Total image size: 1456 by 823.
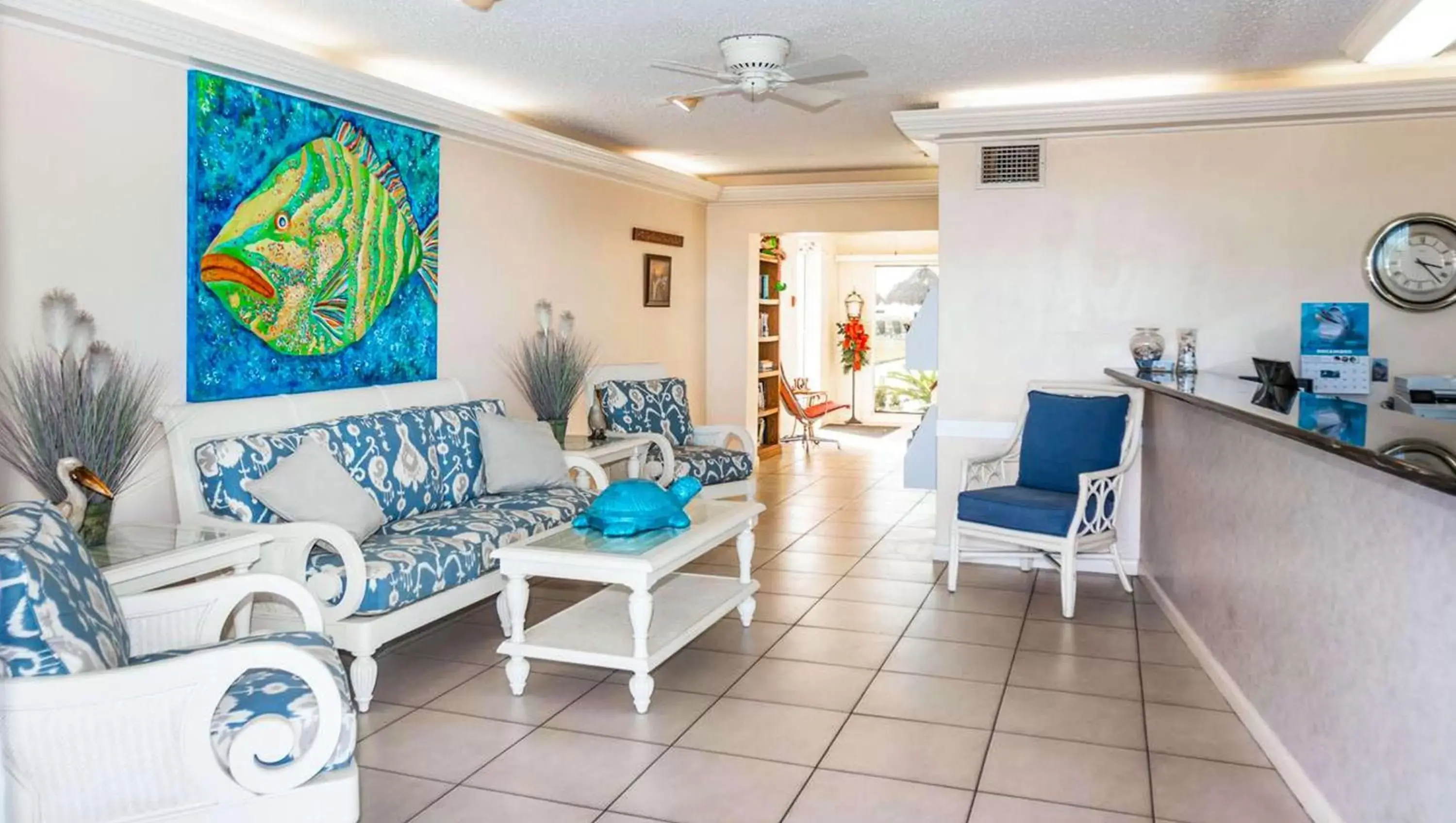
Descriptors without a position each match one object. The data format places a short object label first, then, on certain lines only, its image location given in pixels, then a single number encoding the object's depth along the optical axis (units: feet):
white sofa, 11.32
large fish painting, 13.12
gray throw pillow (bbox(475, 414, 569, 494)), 15.81
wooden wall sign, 24.64
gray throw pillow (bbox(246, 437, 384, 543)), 11.80
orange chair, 32.63
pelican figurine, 9.97
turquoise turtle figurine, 12.51
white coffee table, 11.29
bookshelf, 31.27
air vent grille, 17.83
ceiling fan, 13.89
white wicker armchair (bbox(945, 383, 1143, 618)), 14.98
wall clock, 16.20
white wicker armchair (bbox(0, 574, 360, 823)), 6.41
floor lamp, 42.93
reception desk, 6.97
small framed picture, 25.41
